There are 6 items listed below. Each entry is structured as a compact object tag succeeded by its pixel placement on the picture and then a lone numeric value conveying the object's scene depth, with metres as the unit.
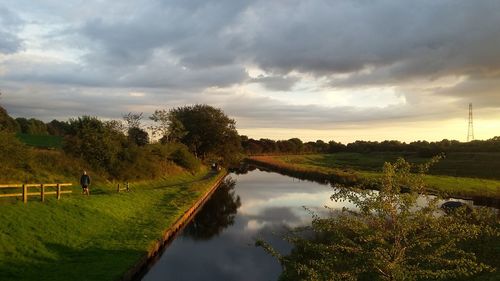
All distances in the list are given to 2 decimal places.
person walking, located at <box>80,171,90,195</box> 33.62
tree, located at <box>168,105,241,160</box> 92.31
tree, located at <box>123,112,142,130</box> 74.88
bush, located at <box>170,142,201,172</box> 72.05
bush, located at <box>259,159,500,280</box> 10.81
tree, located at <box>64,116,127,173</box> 47.22
